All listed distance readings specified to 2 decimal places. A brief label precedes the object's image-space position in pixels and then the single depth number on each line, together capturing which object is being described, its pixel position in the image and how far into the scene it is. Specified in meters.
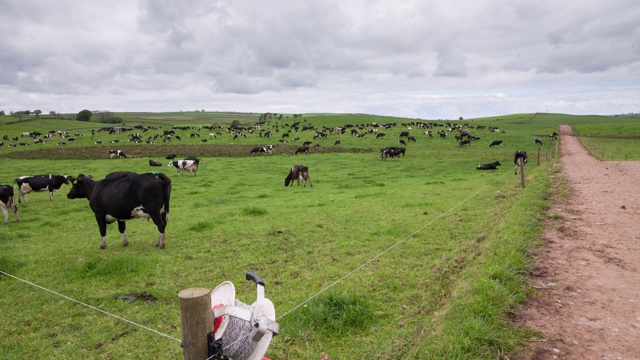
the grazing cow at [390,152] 41.23
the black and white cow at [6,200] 16.31
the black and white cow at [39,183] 21.09
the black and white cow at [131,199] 11.53
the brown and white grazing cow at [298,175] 25.41
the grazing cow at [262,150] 48.78
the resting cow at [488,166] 31.33
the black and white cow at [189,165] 32.12
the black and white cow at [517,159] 25.81
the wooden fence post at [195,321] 3.26
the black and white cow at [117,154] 44.38
